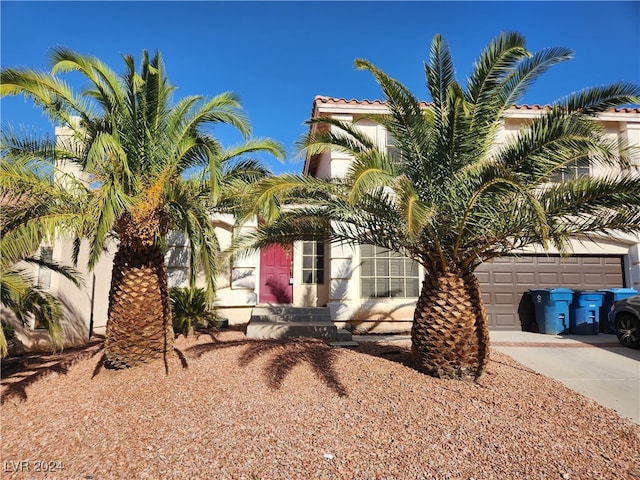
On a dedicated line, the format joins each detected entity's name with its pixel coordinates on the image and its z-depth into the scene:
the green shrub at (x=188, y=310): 8.95
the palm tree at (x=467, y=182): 5.39
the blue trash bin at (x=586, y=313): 10.30
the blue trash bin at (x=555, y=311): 10.35
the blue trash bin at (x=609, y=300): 10.26
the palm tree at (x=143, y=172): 5.95
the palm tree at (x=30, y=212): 5.18
